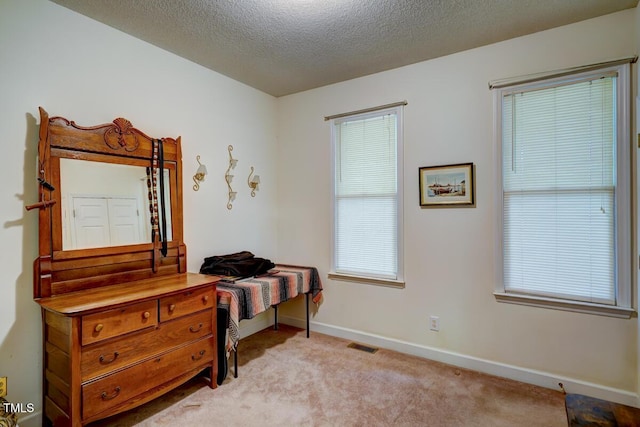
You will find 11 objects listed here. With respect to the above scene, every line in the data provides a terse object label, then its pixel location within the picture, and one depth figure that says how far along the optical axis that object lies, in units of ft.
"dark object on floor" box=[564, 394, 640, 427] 4.36
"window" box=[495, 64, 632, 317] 7.47
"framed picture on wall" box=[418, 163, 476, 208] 9.12
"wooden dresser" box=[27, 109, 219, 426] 6.00
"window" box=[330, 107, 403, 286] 10.46
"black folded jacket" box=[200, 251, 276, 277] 9.85
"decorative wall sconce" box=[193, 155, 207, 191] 9.93
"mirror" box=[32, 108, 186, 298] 6.77
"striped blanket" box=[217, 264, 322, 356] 8.39
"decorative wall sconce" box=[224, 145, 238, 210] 10.95
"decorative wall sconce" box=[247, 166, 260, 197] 11.84
